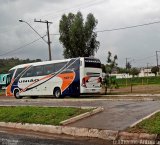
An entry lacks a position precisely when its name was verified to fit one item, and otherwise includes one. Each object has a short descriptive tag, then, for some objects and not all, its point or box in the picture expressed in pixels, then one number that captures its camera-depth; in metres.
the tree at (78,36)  27.93
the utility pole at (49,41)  21.19
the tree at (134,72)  54.52
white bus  14.44
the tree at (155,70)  54.01
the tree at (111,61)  37.50
